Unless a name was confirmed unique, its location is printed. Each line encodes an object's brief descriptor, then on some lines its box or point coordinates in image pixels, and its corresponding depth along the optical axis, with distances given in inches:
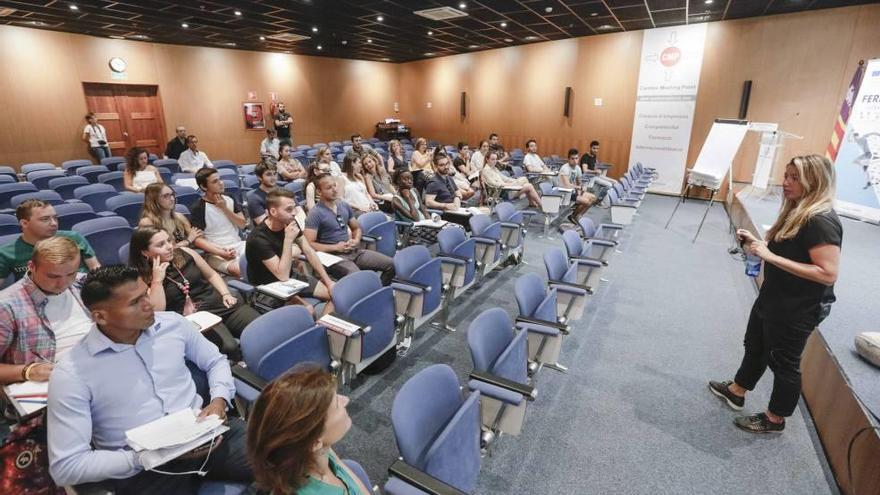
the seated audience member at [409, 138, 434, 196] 349.2
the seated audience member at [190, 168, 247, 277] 151.3
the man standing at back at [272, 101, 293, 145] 511.2
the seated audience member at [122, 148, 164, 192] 246.5
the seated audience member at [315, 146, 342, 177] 268.0
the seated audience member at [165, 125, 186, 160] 372.8
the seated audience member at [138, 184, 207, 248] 131.1
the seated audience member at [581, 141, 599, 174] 385.4
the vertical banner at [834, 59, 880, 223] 192.7
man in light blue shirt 58.9
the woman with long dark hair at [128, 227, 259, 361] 100.7
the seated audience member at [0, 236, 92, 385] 78.6
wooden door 422.6
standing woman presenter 86.5
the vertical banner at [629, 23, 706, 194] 382.9
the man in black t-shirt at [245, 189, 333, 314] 123.9
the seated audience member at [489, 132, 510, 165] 399.5
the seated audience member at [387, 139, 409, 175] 358.4
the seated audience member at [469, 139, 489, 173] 370.0
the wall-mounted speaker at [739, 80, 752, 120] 358.0
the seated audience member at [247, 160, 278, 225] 191.8
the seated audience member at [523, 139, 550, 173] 378.6
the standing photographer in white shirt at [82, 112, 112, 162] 400.2
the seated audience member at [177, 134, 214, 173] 336.2
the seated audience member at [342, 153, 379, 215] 229.1
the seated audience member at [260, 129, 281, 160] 421.8
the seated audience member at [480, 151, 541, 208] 312.7
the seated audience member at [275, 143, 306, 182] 308.5
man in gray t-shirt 161.9
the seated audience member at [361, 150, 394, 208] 249.3
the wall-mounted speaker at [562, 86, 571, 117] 466.4
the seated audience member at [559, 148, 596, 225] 286.4
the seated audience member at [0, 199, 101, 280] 107.7
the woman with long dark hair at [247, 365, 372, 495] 45.9
